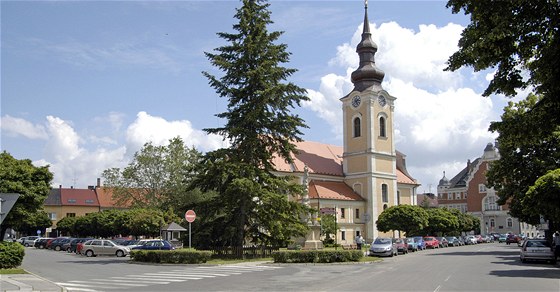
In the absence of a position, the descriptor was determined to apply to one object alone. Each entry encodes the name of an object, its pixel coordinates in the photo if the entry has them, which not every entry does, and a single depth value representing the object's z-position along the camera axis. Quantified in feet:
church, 229.25
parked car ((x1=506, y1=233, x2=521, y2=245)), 255.29
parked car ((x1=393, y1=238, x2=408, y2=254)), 153.58
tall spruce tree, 118.83
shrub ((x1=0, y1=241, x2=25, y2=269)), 80.94
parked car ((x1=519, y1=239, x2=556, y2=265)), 99.27
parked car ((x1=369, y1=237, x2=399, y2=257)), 131.96
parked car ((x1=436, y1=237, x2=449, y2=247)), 212.84
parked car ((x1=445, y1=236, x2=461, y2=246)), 224.94
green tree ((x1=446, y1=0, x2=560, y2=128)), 42.83
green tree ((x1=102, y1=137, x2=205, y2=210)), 193.26
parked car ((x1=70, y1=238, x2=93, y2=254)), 171.14
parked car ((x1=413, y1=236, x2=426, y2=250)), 181.02
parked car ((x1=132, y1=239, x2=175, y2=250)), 130.52
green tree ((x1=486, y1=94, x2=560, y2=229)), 129.29
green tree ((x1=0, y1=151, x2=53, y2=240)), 85.05
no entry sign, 102.94
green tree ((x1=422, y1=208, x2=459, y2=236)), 226.99
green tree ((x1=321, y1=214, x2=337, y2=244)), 179.11
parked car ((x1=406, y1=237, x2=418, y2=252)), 169.89
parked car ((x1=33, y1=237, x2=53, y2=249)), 214.28
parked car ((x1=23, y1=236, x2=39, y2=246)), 244.83
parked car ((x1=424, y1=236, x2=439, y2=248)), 199.25
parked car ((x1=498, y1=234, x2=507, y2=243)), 306.35
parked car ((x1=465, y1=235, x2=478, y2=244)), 253.49
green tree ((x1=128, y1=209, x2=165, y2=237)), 162.79
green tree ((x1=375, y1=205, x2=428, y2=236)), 205.36
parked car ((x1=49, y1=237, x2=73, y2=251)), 191.46
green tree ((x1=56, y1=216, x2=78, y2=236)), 260.83
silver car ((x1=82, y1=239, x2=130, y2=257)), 141.90
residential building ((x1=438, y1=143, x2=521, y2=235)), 355.15
